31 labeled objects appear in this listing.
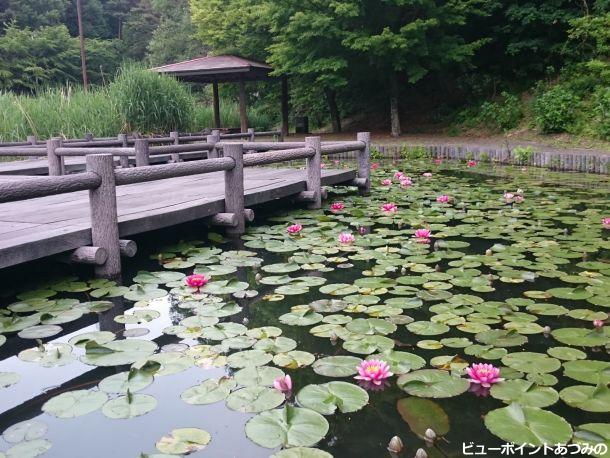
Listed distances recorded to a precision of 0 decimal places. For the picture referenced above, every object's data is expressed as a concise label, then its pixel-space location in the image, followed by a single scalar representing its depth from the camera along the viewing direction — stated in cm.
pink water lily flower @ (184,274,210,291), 288
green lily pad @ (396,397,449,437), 164
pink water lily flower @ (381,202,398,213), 465
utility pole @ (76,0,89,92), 1892
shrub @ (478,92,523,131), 1196
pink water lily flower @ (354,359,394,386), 187
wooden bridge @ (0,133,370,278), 299
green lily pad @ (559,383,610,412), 169
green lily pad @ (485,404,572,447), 154
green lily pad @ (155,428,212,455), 157
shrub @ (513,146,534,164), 838
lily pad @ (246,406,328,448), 158
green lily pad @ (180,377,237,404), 184
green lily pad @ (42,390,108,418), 179
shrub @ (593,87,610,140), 927
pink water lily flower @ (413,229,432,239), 372
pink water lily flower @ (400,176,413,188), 626
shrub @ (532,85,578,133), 1043
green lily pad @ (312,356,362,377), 200
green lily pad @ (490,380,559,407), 174
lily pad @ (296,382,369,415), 175
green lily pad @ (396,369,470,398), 182
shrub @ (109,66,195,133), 1031
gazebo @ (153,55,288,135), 1295
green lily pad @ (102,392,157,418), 176
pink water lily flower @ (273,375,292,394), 183
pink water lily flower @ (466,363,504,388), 184
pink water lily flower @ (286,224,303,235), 412
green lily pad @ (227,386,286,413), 177
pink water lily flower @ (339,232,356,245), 368
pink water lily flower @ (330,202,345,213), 500
